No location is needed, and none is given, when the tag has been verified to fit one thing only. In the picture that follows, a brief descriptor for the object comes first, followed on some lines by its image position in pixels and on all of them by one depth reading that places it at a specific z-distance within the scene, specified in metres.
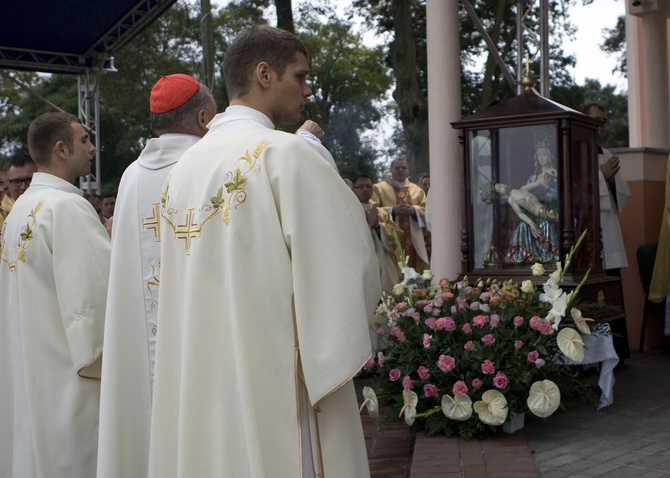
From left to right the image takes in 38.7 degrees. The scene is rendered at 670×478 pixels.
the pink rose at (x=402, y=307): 5.62
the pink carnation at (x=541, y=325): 5.21
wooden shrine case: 6.20
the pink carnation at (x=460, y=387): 5.14
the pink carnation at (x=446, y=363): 5.21
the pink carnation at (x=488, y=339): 5.22
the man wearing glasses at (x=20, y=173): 6.43
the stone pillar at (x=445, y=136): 6.92
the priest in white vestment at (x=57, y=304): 4.08
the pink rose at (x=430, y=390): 5.27
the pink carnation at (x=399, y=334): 5.56
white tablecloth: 6.02
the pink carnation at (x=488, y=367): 5.13
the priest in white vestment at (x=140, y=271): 3.62
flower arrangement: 5.18
